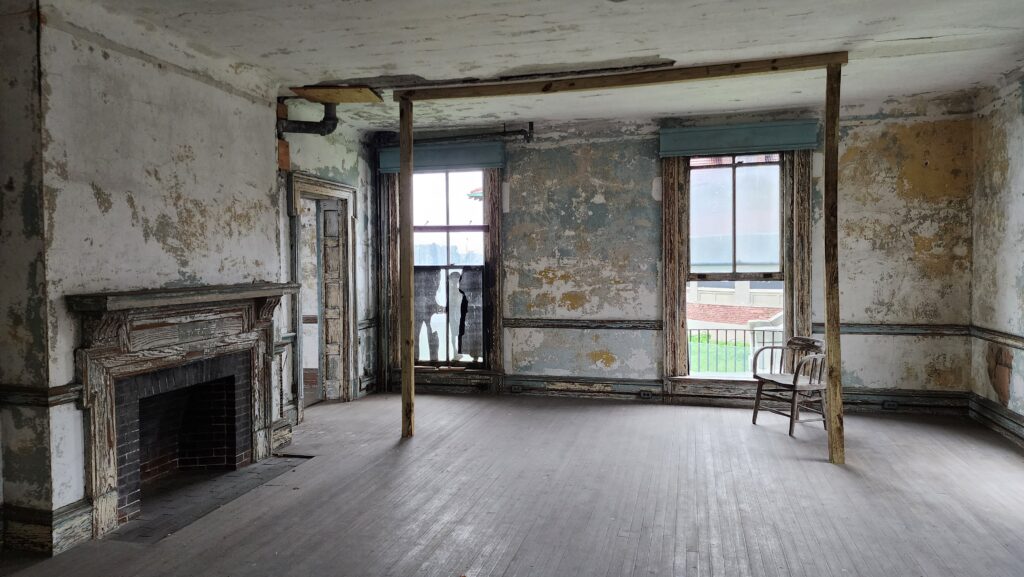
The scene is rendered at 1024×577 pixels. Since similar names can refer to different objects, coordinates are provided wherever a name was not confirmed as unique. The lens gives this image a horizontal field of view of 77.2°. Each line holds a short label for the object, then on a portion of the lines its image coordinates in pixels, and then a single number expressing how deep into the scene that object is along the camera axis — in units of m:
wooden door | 7.17
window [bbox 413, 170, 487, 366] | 7.61
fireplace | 3.64
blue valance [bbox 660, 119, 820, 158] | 6.42
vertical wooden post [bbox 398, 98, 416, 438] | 5.50
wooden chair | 5.58
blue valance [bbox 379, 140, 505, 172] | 7.31
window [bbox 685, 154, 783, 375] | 6.69
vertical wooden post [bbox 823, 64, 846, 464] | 4.65
